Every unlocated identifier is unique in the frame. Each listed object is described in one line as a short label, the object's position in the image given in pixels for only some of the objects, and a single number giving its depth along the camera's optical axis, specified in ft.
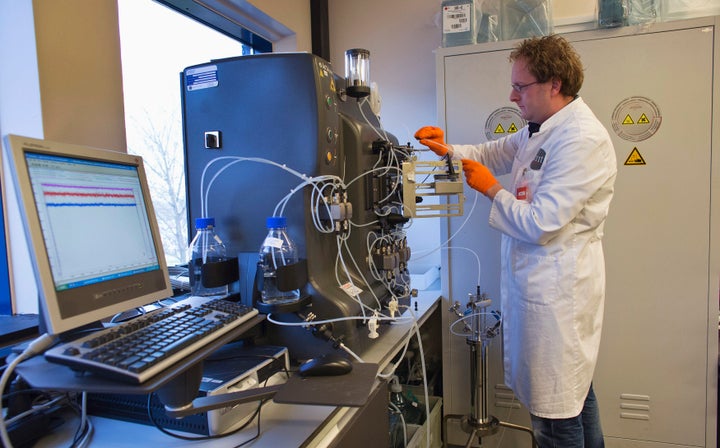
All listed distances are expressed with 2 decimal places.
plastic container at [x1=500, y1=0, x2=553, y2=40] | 6.90
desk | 2.91
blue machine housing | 4.01
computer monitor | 2.35
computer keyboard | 2.20
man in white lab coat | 4.68
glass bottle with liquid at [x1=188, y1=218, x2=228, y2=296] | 4.11
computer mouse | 3.24
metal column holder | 6.30
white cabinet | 6.07
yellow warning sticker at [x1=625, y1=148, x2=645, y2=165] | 6.30
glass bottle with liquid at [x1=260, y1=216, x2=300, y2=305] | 3.96
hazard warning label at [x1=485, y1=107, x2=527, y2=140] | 6.78
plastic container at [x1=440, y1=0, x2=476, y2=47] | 6.96
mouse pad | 2.85
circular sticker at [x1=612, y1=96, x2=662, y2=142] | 6.21
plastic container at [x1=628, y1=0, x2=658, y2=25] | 6.37
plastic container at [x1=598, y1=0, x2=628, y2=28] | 6.16
